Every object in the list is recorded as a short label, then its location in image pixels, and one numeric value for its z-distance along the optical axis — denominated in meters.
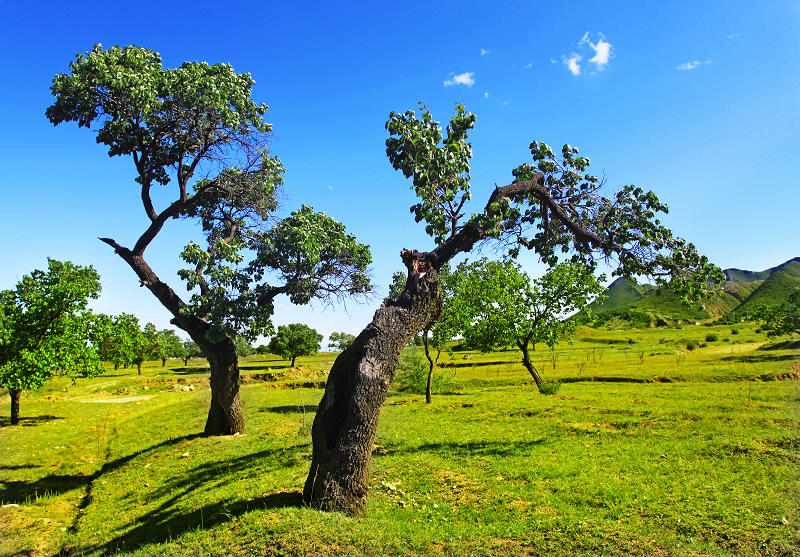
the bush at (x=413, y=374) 31.80
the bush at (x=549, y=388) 26.02
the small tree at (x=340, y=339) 83.67
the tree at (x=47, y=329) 24.48
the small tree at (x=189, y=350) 104.31
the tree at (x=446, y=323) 27.89
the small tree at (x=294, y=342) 74.31
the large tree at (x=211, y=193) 14.73
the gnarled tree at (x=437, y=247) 8.66
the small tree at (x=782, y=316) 45.34
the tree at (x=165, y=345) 83.96
